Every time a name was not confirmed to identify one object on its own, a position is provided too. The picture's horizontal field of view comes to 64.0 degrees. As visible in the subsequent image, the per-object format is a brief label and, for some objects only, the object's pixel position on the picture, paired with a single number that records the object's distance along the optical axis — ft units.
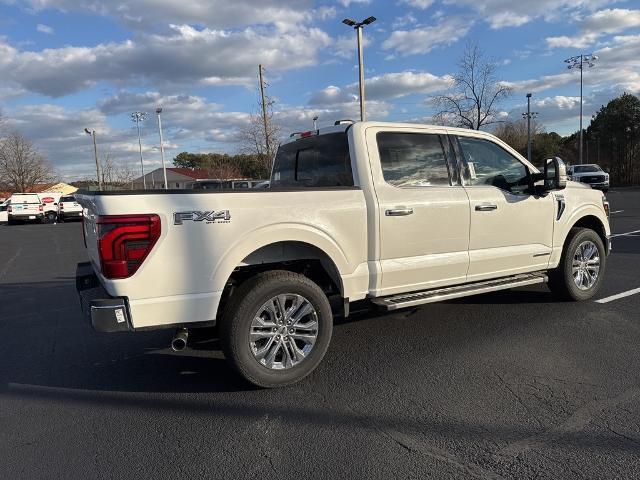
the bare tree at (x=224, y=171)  184.14
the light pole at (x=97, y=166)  182.71
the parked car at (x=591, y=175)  97.08
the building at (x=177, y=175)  254.10
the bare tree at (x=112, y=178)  196.22
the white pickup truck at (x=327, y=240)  11.30
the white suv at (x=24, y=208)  97.71
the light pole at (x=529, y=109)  150.49
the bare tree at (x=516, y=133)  189.88
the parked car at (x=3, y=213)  105.25
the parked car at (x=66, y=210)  105.70
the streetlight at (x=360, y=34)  71.77
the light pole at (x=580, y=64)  154.61
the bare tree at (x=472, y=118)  102.27
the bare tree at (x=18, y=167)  189.67
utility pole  106.41
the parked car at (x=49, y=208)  103.66
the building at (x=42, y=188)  192.18
